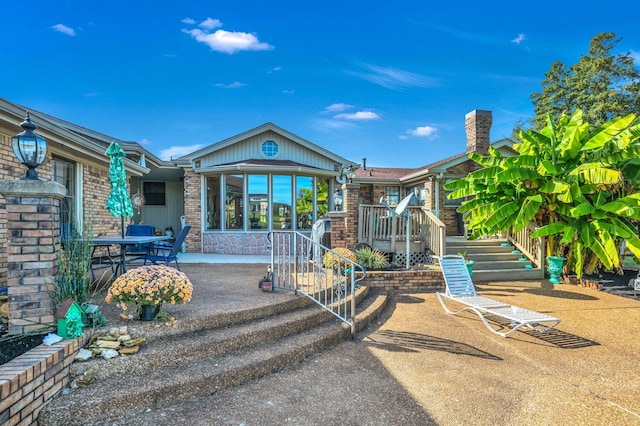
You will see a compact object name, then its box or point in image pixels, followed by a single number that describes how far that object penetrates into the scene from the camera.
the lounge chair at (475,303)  5.00
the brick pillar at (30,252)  3.18
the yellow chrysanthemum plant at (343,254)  7.37
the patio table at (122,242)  5.25
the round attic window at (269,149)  12.76
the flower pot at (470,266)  8.59
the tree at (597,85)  20.86
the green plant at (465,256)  9.04
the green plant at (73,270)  3.51
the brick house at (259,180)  11.95
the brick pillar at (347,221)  8.65
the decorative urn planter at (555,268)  8.82
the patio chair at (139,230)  8.10
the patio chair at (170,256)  6.23
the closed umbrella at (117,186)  6.35
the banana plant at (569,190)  7.48
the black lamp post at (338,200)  9.49
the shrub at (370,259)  8.17
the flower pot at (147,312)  3.85
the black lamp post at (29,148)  3.32
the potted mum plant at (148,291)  3.71
